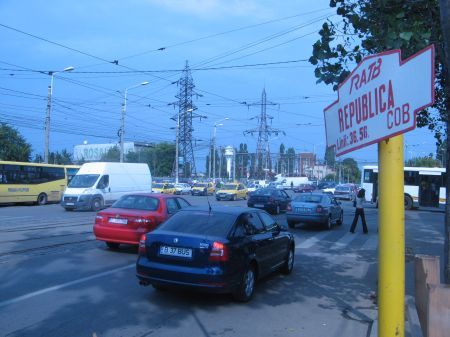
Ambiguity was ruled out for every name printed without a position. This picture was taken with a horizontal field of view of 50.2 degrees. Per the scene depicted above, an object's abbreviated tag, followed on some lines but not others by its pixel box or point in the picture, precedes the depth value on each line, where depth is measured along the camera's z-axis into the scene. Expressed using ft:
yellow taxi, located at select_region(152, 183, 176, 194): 149.01
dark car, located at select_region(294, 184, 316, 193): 222.40
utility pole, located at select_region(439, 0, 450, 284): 11.11
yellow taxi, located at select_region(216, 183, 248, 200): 137.28
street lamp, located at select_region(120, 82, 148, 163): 146.61
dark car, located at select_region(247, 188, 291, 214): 88.43
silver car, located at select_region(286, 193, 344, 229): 61.77
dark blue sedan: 22.41
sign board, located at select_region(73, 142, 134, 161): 388.57
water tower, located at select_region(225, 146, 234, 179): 285.27
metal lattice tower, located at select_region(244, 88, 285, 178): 228.02
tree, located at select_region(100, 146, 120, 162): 337.15
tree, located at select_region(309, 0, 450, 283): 12.49
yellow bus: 96.02
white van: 84.74
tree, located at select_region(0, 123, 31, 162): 178.81
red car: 36.70
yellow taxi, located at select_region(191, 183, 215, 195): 173.37
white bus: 110.52
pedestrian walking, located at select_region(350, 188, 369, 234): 59.11
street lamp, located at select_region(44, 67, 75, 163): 121.39
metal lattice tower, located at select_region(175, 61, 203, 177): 205.03
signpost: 8.48
